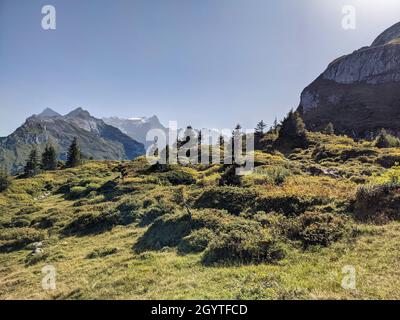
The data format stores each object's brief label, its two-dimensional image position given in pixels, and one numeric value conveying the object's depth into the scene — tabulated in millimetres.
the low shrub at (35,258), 18356
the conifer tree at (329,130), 90850
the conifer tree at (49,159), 80500
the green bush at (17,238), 22141
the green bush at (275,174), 28620
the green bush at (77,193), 39341
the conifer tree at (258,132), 76288
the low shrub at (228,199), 22480
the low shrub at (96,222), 23859
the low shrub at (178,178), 38875
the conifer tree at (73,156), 81125
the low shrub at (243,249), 13320
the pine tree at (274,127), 85700
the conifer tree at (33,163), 75069
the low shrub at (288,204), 19297
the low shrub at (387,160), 40675
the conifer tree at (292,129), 70812
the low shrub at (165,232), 17783
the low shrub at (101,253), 17614
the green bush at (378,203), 16578
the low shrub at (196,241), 16078
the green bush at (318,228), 14312
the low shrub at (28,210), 32025
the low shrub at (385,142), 60128
